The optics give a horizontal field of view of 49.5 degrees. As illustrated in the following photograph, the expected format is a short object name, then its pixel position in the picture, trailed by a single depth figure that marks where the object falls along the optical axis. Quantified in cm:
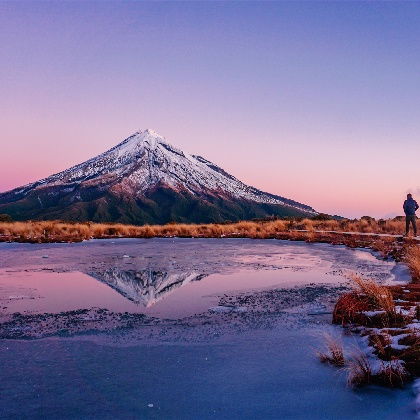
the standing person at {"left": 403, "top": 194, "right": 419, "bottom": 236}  2225
